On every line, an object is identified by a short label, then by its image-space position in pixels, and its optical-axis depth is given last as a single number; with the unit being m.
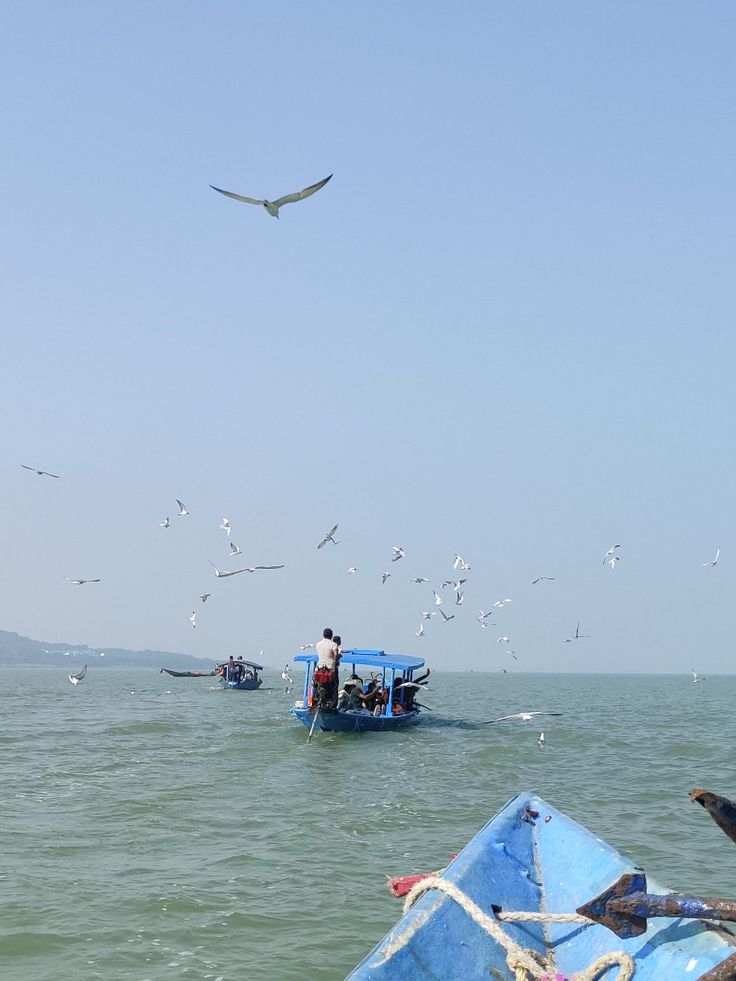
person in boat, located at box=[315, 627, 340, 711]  23.05
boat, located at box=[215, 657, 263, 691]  57.62
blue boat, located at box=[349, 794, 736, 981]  5.54
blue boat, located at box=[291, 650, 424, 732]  24.67
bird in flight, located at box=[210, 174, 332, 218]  10.70
